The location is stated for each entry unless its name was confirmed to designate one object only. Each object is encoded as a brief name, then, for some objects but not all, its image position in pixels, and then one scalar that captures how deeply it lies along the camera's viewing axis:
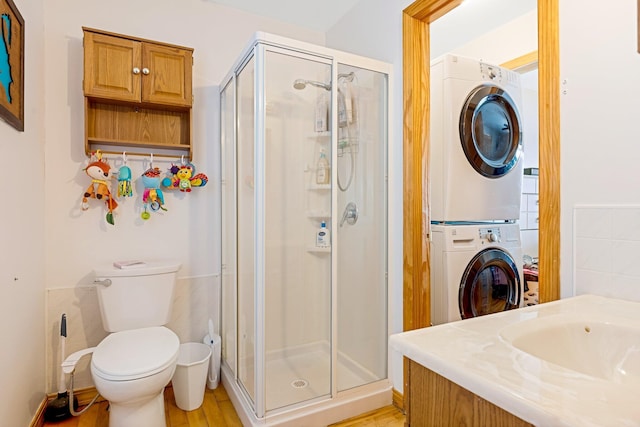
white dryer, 2.13
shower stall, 1.78
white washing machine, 2.12
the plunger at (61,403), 1.87
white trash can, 1.99
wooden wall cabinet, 1.95
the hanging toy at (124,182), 2.08
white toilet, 1.54
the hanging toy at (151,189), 2.15
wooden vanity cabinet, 0.60
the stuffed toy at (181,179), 2.24
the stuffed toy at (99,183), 2.01
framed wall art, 1.35
